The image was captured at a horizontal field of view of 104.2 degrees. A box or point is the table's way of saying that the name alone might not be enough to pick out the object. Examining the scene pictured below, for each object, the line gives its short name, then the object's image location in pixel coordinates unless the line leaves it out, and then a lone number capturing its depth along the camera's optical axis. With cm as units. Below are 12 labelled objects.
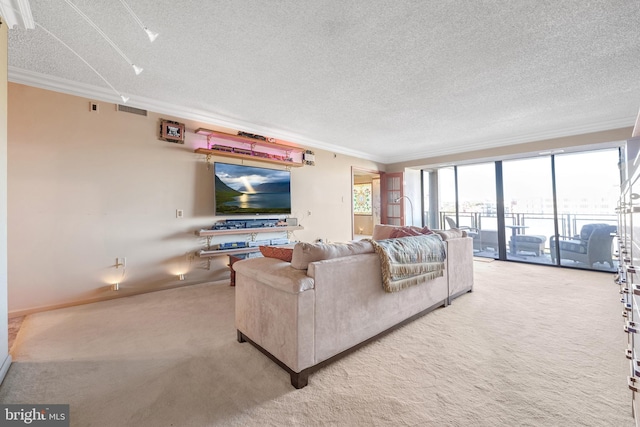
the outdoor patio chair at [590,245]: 433
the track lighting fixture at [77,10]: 173
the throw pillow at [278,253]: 197
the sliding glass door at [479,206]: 569
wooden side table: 358
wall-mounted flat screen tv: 384
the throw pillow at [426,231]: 302
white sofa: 155
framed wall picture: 343
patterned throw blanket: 204
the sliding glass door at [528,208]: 499
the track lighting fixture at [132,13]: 175
